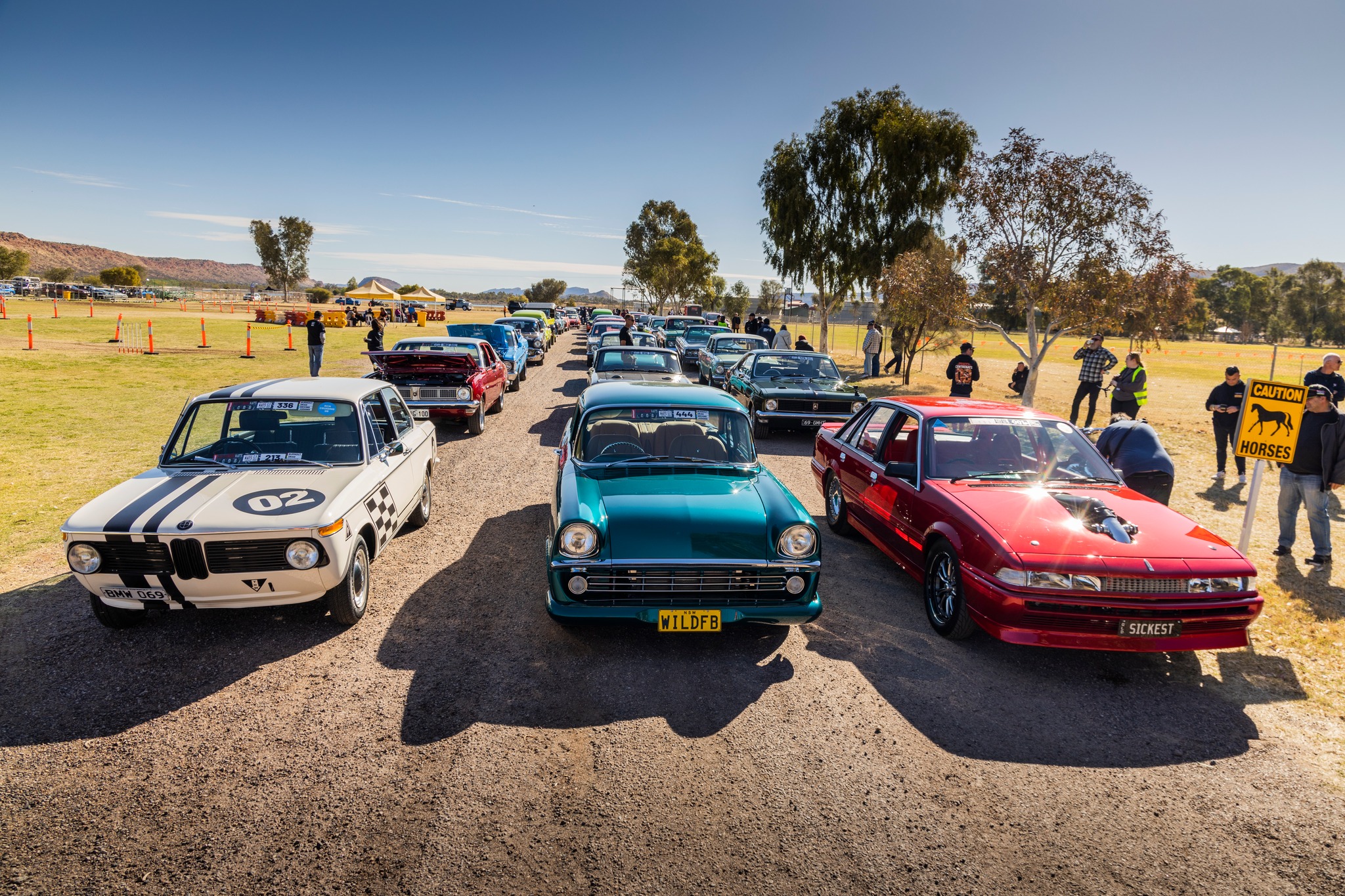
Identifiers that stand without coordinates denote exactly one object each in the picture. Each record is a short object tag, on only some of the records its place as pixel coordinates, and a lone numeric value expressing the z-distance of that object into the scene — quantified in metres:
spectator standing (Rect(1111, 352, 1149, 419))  11.16
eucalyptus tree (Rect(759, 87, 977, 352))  24.12
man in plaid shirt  13.77
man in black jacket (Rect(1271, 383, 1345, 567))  6.72
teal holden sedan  4.63
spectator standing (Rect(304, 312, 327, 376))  18.58
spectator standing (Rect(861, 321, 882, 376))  23.27
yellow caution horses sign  6.39
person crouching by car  6.73
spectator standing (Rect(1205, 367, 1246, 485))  10.13
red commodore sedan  4.52
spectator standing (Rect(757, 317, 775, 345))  28.30
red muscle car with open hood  12.01
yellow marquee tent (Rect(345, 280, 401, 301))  61.94
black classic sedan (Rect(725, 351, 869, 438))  12.77
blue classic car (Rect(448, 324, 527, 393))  18.64
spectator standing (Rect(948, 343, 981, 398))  11.76
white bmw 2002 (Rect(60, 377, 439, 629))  4.51
